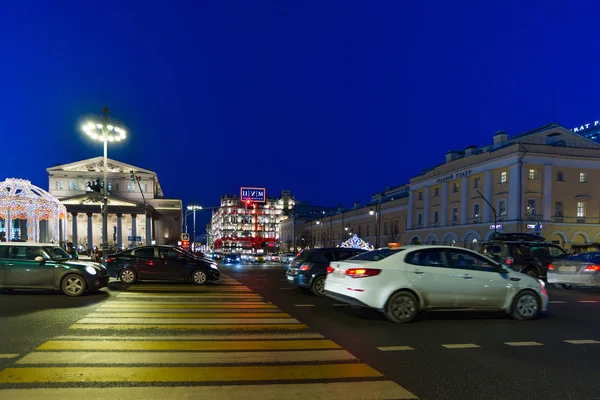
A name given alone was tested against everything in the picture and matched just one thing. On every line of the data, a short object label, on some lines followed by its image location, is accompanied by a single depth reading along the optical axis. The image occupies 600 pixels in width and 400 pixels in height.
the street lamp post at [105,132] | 23.62
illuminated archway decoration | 23.42
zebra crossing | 4.99
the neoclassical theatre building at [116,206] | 84.69
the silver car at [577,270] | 15.86
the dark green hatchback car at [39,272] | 12.77
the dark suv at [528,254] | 20.31
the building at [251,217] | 151.38
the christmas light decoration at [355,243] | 53.26
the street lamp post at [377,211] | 73.12
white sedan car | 9.14
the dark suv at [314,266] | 13.95
